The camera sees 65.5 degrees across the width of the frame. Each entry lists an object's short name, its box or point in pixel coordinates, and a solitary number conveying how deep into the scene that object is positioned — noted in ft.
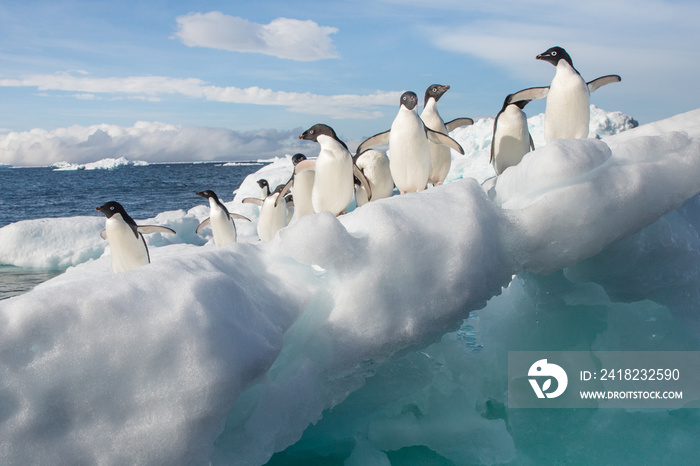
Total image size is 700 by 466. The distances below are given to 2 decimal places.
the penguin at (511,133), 15.28
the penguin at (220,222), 24.70
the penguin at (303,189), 18.45
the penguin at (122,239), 16.65
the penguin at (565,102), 13.99
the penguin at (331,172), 14.76
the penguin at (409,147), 14.58
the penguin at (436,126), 17.43
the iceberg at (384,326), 5.72
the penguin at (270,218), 25.30
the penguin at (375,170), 18.69
